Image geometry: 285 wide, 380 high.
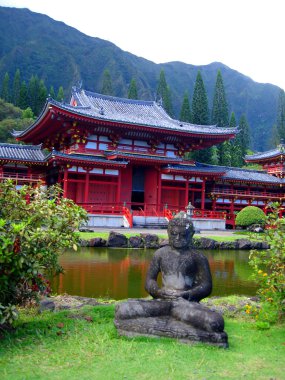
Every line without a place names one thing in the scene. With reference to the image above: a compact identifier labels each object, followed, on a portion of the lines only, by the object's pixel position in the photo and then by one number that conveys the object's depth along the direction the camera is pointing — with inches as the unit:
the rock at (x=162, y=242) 772.8
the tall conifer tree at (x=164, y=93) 2659.9
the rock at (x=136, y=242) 772.6
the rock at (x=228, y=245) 842.2
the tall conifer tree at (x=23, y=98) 2563.2
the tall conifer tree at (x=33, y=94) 2594.5
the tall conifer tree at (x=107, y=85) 3236.5
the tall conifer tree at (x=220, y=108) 2578.7
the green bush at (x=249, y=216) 1175.6
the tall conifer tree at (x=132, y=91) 2701.8
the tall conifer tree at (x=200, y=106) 2288.4
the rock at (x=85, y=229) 859.6
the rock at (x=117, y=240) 759.1
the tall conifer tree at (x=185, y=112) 2513.5
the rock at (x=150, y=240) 782.5
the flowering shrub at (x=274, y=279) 256.1
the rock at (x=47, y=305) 272.0
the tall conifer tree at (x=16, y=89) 2808.6
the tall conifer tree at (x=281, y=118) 2997.0
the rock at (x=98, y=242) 749.3
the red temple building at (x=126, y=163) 1096.2
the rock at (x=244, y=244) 855.1
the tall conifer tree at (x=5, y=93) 2721.5
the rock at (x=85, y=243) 738.8
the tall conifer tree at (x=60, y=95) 2878.9
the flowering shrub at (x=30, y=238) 209.9
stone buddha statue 208.2
